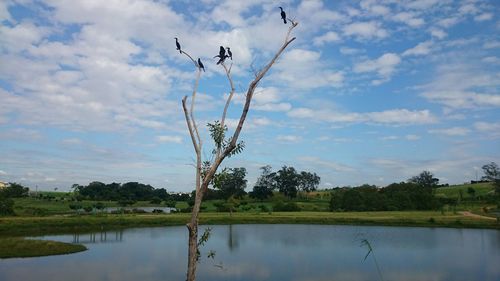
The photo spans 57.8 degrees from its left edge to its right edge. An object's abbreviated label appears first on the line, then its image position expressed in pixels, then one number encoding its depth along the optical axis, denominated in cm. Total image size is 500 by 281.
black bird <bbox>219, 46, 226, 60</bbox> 902
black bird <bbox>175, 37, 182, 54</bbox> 921
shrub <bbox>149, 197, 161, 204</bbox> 14684
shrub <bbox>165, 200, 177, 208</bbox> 12787
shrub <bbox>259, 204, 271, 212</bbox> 10369
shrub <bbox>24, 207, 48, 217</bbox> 7744
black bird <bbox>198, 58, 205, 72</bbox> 913
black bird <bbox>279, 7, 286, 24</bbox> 872
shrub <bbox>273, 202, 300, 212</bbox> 10562
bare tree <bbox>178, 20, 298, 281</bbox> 823
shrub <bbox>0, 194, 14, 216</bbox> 7444
